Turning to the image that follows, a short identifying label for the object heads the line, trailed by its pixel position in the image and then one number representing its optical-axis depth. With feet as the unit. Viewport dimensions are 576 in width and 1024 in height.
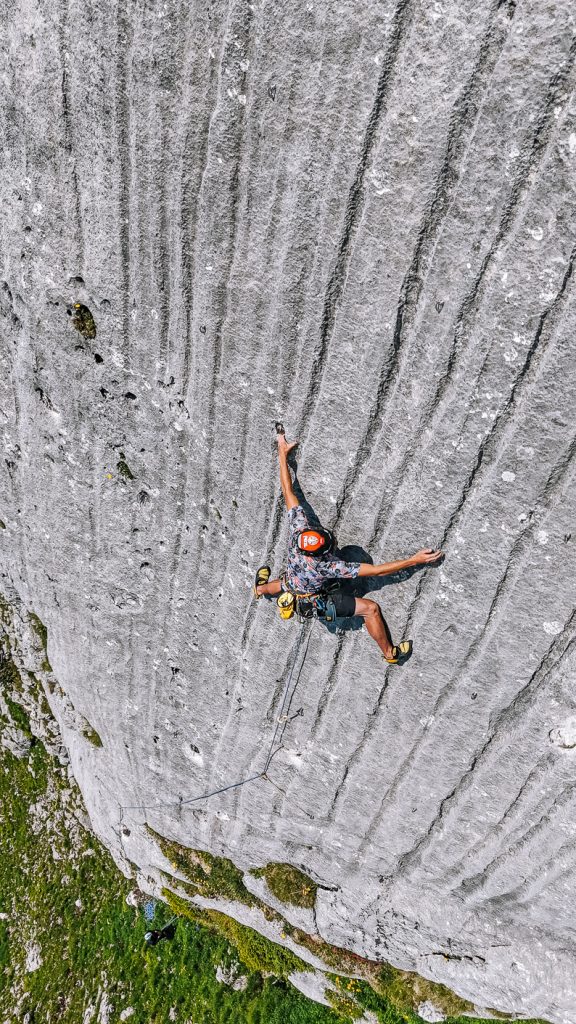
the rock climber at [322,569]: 13.82
